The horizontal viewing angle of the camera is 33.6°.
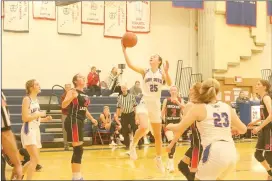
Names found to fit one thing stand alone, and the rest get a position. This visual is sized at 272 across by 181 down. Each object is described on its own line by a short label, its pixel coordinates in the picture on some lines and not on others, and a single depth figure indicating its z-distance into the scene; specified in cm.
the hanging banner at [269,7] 1877
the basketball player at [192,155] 565
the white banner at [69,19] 1638
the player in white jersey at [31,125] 646
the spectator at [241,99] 1647
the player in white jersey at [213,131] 435
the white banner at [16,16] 1541
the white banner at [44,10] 1605
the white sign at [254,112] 1614
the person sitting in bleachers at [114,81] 1645
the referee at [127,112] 1224
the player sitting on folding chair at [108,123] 1377
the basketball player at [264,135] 711
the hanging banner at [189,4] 1692
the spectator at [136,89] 1504
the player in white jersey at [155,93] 771
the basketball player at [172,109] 923
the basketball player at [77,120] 687
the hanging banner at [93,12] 1678
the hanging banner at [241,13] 1800
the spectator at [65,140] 1232
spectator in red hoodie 1564
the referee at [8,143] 374
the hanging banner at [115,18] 1727
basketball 773
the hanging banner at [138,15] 1759
